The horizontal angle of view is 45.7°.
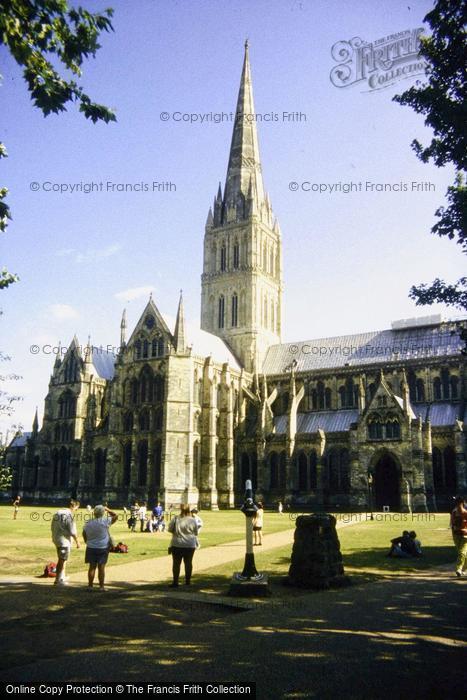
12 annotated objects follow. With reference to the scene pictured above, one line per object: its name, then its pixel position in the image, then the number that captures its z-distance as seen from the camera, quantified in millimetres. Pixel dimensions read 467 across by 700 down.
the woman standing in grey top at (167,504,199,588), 13078
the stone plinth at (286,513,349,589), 12711
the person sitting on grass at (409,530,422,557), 17938
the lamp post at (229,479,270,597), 11656
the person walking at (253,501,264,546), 20703
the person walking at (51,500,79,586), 12852
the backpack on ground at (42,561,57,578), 14078
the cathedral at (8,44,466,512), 46906
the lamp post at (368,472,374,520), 45812
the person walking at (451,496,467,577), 14143
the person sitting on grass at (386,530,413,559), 17688
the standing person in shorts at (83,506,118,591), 12391
